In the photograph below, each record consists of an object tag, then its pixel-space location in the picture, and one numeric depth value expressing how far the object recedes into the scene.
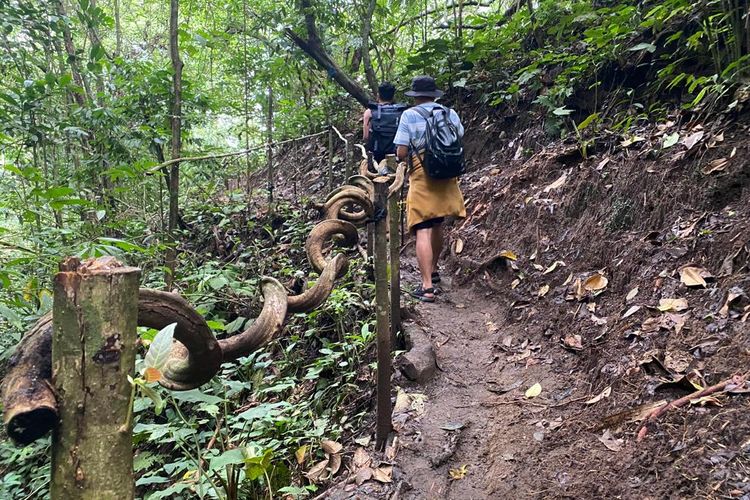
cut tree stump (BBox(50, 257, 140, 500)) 1.04
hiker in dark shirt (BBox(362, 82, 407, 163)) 6.07
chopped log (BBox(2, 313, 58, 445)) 0.98
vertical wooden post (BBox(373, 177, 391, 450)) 2.73
